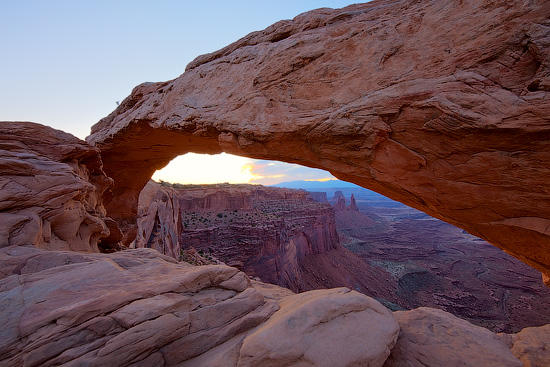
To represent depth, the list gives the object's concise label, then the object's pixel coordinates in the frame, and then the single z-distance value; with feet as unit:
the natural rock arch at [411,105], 12.35
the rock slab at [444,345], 9.68
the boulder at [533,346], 10.57
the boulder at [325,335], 8.49
